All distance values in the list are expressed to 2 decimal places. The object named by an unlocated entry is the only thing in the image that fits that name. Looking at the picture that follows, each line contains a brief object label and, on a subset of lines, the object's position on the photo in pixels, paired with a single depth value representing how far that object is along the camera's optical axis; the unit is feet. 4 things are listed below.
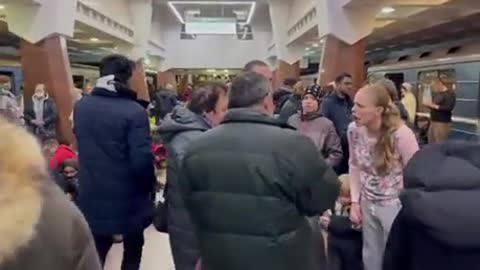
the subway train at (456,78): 37.22
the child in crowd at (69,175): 15.38
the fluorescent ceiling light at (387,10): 43.19
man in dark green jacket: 8.05
